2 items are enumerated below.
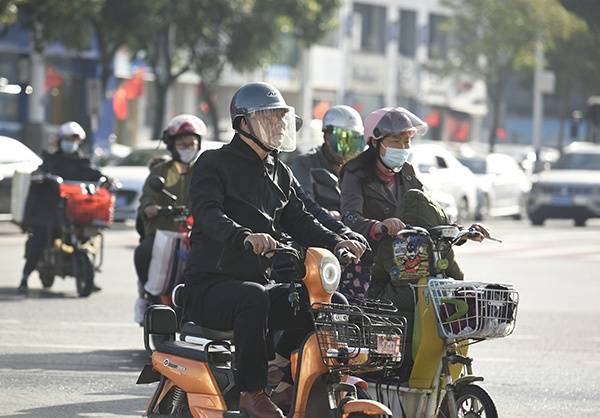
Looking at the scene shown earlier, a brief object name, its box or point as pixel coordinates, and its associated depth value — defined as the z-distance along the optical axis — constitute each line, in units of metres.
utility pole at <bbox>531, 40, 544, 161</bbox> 63.74
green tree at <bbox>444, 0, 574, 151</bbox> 62.06
